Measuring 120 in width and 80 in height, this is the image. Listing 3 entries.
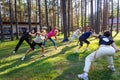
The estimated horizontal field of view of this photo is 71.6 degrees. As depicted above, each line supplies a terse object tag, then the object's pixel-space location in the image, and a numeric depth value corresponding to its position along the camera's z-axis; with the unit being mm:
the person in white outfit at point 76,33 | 6130
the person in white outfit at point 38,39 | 4432
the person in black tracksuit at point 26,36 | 5006
